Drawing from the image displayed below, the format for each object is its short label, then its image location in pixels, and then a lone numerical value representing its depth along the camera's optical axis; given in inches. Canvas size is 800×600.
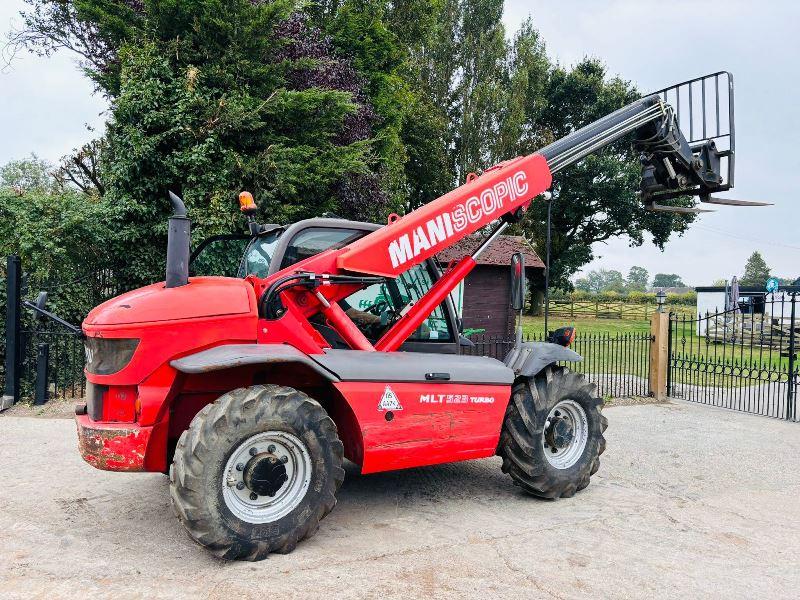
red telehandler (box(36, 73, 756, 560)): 153.7
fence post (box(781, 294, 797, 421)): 352.2
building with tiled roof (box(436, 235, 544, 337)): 548.1
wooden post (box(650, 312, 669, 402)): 423.8
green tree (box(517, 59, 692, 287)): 1288.1
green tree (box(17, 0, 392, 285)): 454.6
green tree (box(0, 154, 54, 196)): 1688.0
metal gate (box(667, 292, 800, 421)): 366.0
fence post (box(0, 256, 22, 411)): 351.3
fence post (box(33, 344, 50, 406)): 354.3
